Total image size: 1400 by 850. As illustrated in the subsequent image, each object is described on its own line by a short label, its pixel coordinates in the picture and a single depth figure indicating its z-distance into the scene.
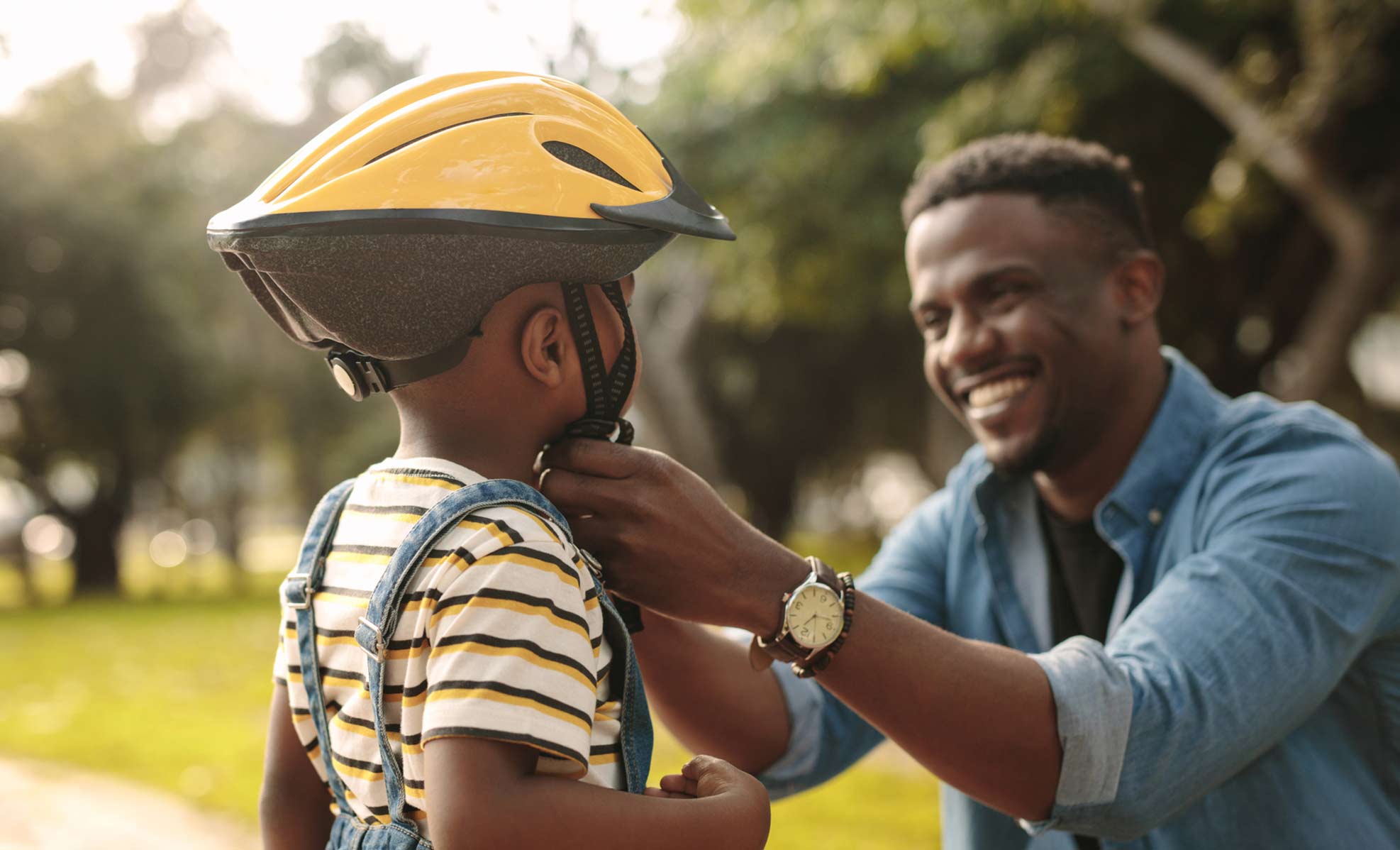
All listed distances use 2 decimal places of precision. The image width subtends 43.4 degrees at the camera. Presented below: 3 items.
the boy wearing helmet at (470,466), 0.83
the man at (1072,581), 1.03
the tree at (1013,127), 6.35
